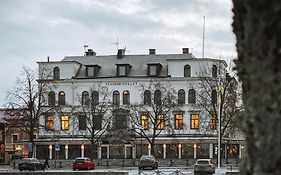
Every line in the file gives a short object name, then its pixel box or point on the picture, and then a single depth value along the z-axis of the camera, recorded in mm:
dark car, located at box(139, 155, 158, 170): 54375
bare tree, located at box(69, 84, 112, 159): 75188
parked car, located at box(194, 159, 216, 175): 46203
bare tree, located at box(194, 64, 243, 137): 59375
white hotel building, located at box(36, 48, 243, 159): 76188
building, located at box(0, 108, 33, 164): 87862
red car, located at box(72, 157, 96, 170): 56281
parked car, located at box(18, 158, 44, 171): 53969
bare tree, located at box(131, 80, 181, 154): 74562
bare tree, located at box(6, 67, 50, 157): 63688
